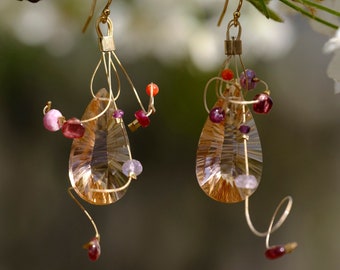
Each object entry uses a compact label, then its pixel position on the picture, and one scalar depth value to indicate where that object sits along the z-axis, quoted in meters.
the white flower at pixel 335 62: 0.34
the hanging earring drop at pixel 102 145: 0.35
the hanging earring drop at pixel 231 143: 0.35
